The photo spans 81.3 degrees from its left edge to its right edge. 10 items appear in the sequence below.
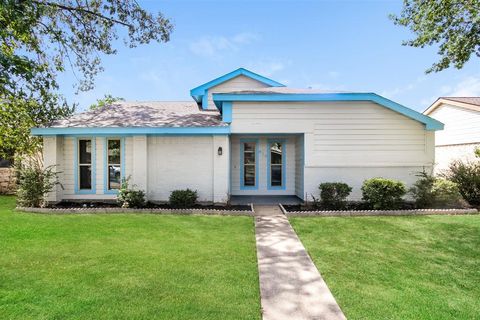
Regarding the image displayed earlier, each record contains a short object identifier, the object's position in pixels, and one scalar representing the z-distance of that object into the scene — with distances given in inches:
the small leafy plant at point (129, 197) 372.8
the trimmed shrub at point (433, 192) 360.5
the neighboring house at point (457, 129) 603.5
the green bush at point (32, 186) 371.9
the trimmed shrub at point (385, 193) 351.9
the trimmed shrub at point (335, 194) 370.9
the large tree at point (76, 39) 409.3
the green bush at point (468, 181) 379.6
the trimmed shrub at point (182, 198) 378.9
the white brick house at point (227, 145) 398.9
